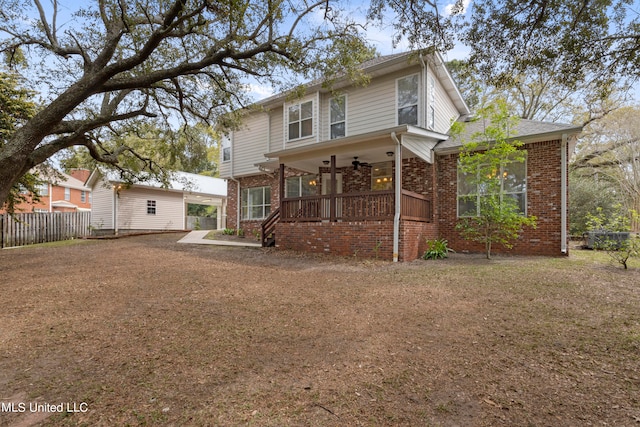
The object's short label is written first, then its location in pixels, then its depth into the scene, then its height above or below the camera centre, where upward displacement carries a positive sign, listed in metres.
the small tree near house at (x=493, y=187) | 8.43 +0.92
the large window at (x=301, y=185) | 13.16 +1.28
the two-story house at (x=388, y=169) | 8.74 +1.65
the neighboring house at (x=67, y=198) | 27.26 +1.45
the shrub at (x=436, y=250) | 8.95 -1.05
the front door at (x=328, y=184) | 10.80 +1.22
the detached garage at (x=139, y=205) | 18.03 +0.53
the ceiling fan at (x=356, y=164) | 10.83 +1.87
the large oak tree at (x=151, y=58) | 6.03 +3.90
